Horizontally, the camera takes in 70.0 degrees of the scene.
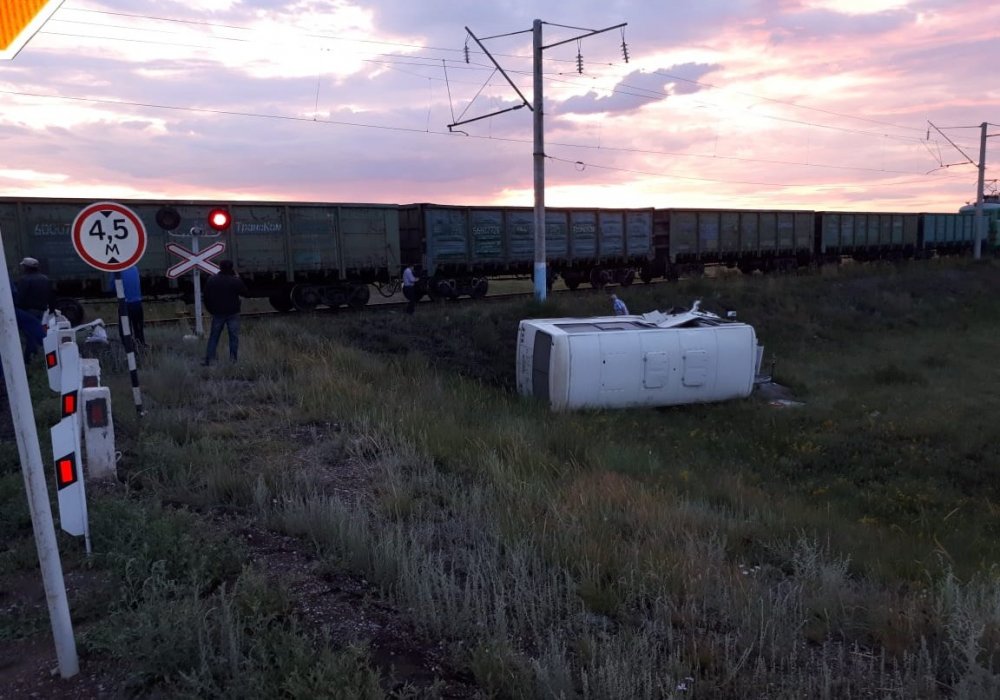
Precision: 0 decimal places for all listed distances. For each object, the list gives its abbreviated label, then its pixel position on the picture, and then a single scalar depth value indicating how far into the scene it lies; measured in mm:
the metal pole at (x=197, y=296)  12567
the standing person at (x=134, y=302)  12039
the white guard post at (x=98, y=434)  5828
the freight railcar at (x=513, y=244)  21750
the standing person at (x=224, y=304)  10961
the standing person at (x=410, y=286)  17875
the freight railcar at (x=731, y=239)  29078
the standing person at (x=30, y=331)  10739
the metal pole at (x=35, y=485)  3094
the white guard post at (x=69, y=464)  3939
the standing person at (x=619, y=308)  15123
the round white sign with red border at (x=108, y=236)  7934
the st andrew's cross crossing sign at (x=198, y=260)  12055
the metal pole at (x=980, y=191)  38812
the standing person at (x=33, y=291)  10820
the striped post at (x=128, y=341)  8062
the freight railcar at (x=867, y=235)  36500
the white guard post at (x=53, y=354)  6080
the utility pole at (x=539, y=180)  18562
